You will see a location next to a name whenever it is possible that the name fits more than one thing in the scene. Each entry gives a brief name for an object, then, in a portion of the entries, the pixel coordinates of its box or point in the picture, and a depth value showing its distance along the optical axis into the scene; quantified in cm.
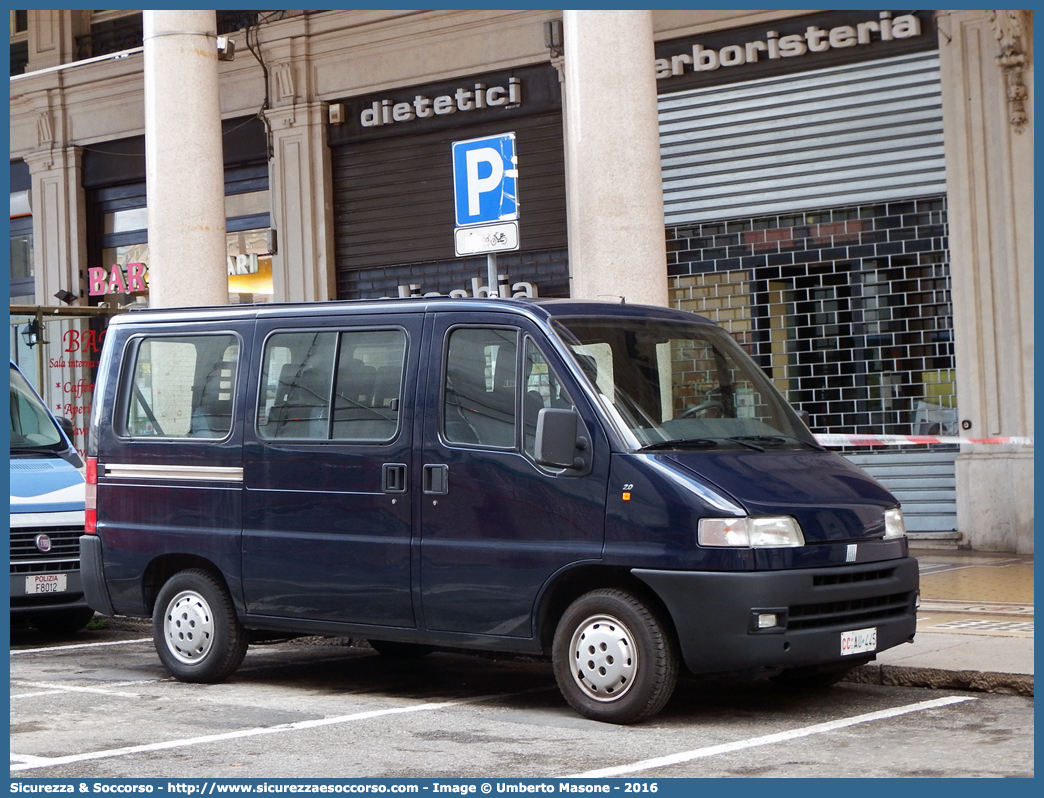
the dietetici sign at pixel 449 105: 1692
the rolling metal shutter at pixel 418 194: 1698
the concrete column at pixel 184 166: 1345
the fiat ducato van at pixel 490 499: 714
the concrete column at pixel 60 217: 2102
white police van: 1103
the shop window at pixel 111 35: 2025
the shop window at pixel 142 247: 1933
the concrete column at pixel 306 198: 1855
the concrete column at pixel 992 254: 1379
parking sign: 1008
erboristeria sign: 1462
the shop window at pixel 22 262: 2194
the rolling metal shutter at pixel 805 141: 1459
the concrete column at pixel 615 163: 1083
